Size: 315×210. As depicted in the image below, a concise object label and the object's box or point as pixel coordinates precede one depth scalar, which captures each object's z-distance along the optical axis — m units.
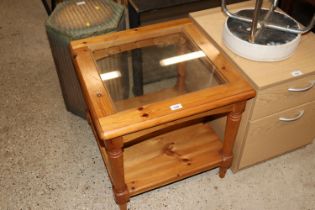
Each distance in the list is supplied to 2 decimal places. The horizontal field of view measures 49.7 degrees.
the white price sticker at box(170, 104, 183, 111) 0.98
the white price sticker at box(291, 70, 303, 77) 1.08
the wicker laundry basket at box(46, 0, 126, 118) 1.31
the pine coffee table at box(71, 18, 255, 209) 0.98
